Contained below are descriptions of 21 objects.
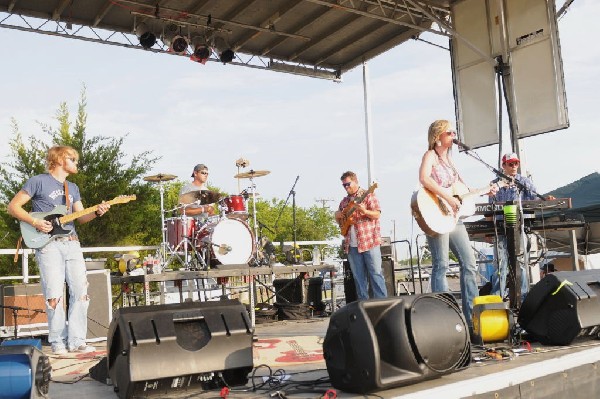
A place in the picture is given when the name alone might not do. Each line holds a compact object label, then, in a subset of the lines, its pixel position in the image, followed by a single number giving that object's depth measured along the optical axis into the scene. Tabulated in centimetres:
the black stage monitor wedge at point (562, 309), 380
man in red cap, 519
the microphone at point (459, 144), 461
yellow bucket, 383
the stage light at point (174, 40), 1064
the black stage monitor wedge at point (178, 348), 288
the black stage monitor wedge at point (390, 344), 274
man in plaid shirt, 620
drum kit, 741
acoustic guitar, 444
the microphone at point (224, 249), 738
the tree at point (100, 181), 1410
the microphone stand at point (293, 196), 842
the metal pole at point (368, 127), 1260
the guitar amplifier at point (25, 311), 652
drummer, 772
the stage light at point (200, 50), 1091
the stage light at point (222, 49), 1129
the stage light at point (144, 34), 1046
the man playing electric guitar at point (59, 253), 497
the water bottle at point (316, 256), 845
